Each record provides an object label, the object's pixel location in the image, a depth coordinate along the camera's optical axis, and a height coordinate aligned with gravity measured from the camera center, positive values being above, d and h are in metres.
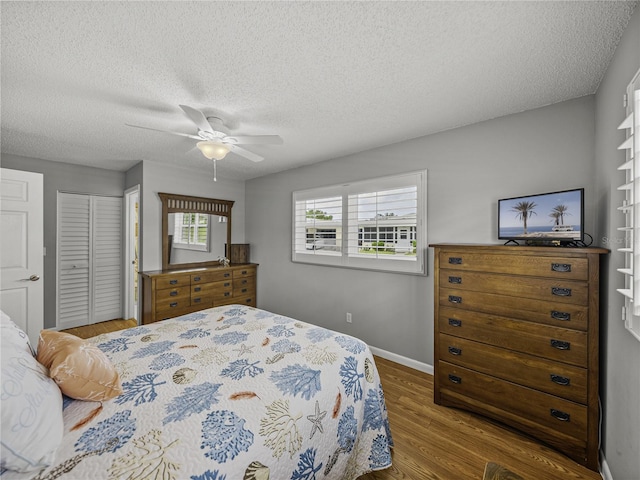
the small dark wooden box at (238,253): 4.74 -0.25
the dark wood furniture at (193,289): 3.51 -0.74
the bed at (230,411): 0.95 -0.76
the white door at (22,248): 2.54 -0.10
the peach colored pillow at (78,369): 1.16 -0.59
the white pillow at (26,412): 0.79 -0.58
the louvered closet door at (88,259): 3.99 -0.33
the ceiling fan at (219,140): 2.11 +0.81
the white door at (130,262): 4.44 -0.39
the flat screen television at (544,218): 1.87 +0.18
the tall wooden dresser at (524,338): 1.70 -0.70
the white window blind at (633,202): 1.18 +0.18
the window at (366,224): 2.89 +0.20
